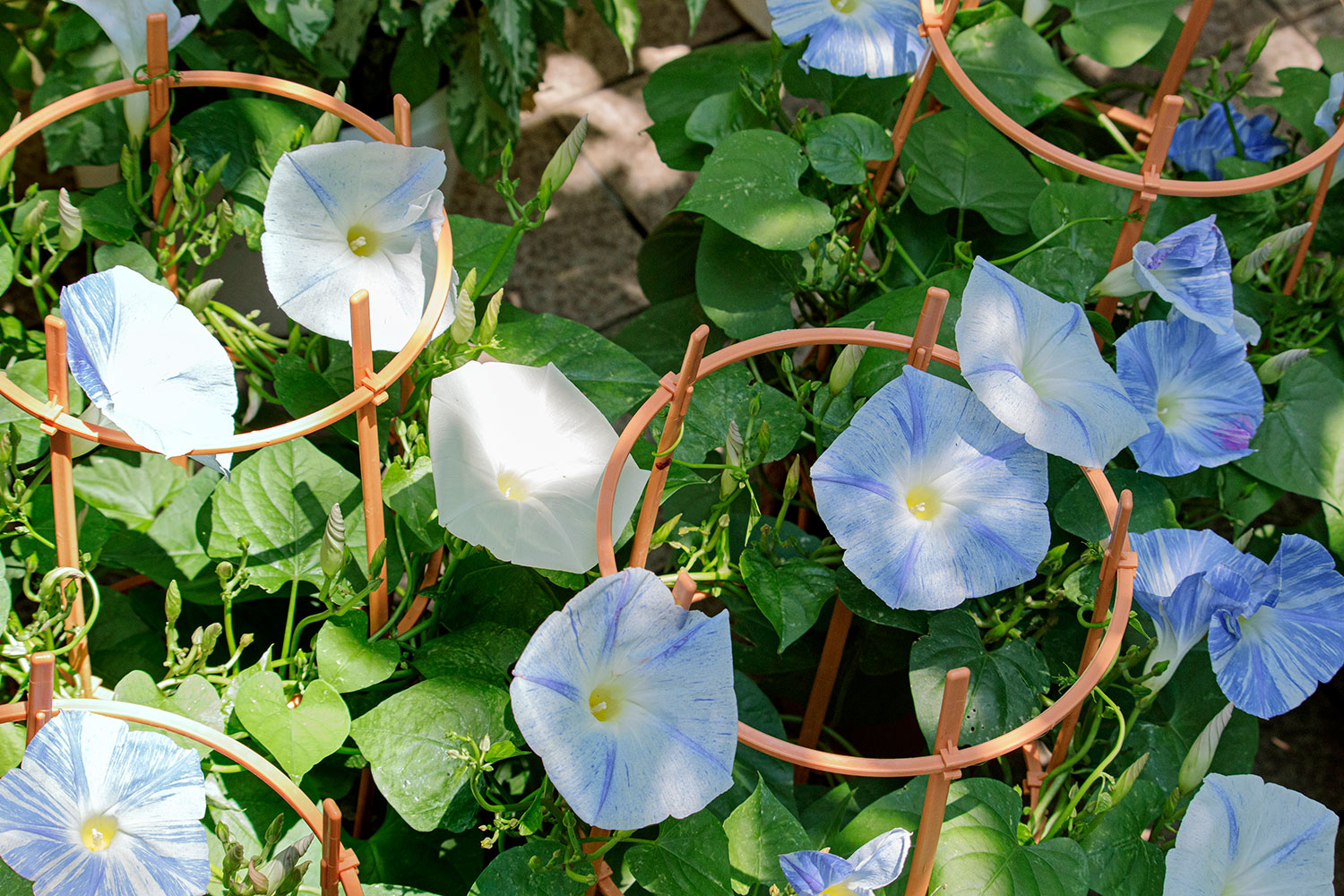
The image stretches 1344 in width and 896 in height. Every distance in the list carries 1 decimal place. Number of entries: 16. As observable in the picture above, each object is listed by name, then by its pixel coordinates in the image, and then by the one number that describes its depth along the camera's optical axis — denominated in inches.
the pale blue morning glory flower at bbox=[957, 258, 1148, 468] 53.2
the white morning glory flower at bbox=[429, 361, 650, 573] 53.3
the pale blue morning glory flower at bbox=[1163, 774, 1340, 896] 52.8
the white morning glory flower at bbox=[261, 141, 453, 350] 54.7
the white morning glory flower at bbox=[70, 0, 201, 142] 55.8
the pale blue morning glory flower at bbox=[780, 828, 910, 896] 50.7
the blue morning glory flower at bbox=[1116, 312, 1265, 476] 56.7
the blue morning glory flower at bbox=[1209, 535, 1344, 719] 54.5
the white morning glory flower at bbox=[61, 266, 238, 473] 51.9
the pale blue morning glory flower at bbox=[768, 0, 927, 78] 58.7
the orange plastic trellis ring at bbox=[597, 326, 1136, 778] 51.3
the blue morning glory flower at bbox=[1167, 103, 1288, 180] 63.4
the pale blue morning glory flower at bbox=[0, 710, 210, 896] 49.9
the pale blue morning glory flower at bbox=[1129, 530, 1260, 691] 54.4
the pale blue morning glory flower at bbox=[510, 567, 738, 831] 50.1
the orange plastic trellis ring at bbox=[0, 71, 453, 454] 51.7
